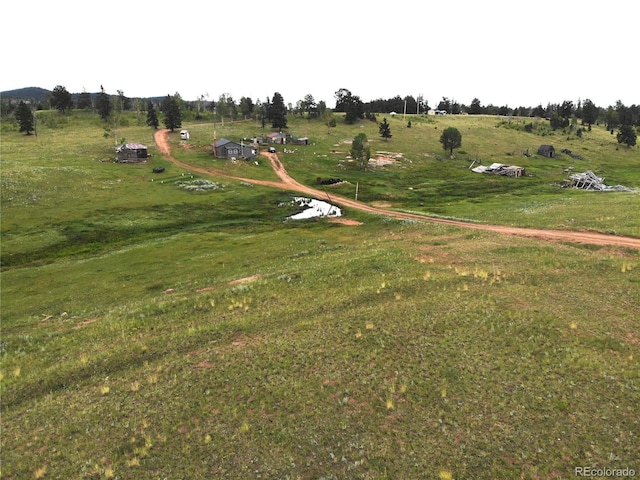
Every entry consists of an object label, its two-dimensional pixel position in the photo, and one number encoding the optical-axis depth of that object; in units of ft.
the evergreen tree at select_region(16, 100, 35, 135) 451.32
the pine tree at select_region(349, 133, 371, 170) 369.09
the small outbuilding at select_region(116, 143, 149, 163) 353.31
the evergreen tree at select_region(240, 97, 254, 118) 609.01
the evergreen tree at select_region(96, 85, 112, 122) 573.33
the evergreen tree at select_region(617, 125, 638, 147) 513.04
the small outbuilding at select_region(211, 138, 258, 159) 384.68
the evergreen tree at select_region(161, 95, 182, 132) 469.57
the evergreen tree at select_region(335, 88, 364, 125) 590.51
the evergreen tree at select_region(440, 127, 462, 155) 447.42
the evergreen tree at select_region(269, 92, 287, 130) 519.19
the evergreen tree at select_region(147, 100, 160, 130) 495.82
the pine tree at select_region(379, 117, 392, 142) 494.59
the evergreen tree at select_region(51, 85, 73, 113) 586.45
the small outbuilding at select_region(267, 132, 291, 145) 463.01
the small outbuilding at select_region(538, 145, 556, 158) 471.62
